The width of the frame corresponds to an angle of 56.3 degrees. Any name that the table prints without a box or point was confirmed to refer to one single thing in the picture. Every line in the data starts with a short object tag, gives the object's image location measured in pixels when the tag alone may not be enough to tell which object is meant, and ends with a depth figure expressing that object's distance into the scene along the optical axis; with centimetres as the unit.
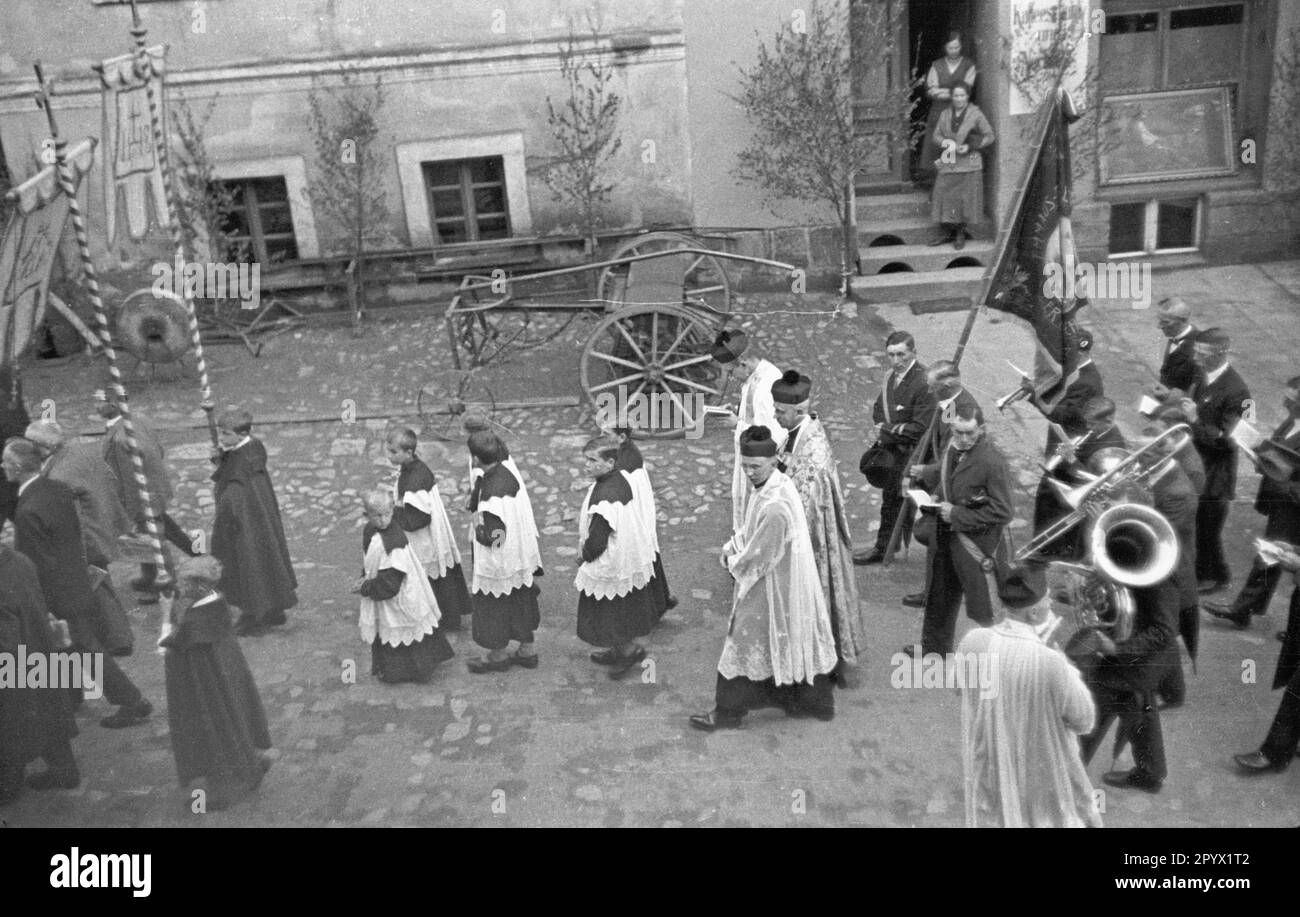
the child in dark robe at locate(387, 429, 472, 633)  640
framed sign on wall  1145
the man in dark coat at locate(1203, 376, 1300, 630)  619
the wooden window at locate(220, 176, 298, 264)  1122
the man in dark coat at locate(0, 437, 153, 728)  617
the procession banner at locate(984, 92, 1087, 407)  642
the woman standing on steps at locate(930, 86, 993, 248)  1112
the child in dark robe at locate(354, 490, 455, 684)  616
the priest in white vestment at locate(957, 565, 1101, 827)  452
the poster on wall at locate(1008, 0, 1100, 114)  1074
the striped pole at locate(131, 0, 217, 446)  665
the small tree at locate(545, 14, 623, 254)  1080
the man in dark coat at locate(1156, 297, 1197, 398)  732
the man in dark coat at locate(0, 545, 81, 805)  565
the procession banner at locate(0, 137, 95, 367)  575
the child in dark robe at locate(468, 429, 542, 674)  625
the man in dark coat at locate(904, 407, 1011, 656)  597
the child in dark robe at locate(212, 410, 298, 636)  684
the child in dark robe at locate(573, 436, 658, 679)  621
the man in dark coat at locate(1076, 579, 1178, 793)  518
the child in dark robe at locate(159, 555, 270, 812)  536
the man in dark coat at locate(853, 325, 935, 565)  693
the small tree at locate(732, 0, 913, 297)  1083
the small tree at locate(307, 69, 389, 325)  1077
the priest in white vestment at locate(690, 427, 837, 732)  561
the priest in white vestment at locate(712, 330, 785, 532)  682
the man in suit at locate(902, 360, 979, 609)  648
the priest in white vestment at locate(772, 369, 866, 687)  610
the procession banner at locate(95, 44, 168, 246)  664
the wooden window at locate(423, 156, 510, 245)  1127
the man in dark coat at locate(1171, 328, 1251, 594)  679
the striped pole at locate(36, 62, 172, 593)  560
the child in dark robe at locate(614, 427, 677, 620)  636
